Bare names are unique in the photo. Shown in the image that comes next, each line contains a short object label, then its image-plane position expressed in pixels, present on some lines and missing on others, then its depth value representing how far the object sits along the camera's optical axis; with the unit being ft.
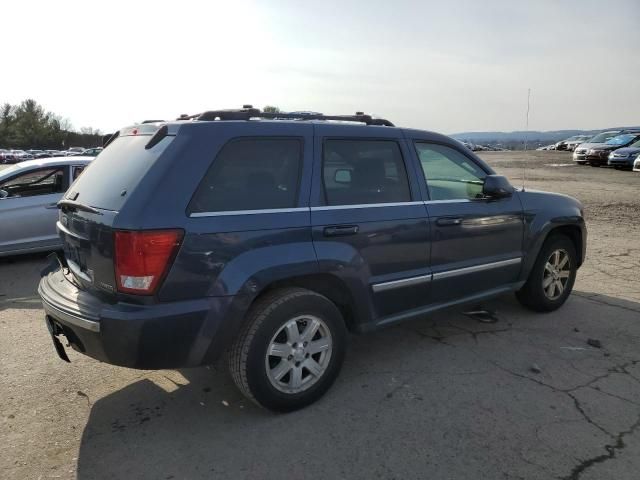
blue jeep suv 9.14
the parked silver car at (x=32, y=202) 23.41
